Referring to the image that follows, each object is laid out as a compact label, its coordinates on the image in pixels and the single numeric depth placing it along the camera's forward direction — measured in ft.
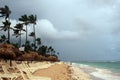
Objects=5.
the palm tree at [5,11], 68.09
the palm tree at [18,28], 85.35
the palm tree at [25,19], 88.38
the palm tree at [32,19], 90.21
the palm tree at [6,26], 69.97
